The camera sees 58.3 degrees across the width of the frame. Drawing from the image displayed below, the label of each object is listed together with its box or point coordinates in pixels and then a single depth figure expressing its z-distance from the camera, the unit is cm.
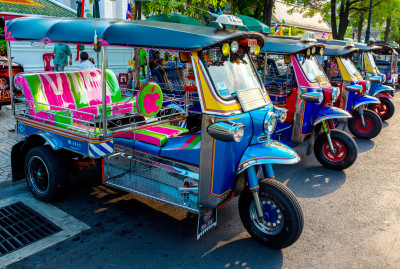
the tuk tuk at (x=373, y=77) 1020
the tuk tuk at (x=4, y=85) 953
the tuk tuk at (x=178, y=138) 377
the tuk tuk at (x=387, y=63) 1330
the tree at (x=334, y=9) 1908
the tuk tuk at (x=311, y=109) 654
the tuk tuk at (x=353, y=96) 842
